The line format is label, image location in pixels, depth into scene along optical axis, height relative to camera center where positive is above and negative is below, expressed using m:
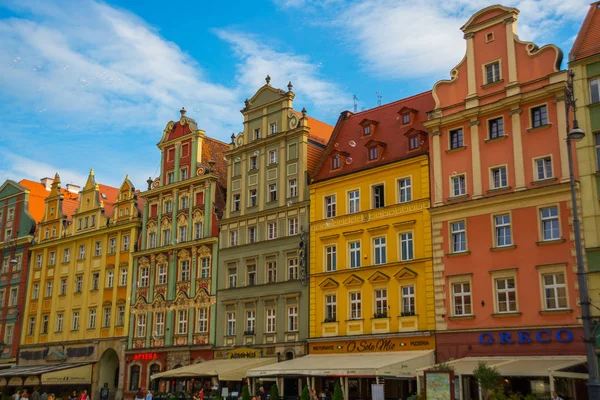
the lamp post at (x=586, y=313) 19.31 +1.35
